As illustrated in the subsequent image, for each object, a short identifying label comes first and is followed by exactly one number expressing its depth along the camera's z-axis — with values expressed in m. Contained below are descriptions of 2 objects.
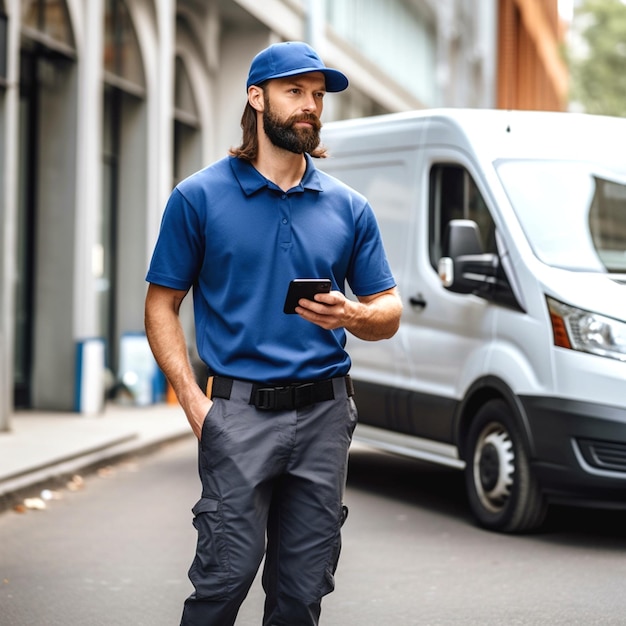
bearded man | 5.91
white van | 10.87
